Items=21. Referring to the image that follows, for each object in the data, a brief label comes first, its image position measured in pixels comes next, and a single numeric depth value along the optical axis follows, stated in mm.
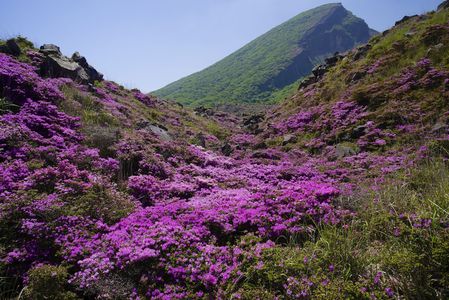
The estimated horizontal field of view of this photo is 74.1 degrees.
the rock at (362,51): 24106
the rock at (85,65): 22450
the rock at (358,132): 14039
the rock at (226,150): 16453
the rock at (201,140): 17016
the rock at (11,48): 15809
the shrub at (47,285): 4594
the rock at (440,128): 10812
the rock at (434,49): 15981
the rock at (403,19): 26034
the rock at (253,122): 26359
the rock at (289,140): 17125
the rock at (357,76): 19814
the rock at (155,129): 15766
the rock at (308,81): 29100
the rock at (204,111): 37531
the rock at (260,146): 17844
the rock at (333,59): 28767
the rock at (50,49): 19016
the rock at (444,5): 21953
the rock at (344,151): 12703
